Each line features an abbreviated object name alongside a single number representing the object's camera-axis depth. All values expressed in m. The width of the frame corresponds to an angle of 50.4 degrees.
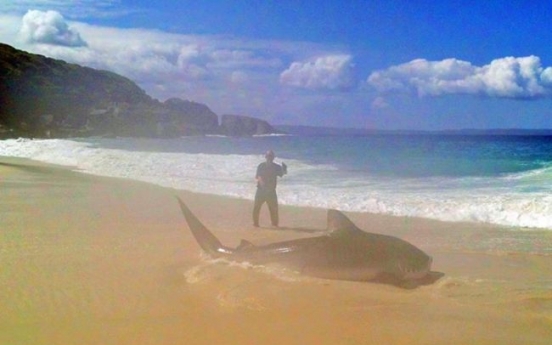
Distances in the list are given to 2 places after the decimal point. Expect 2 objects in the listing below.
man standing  12.40
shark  7.06
